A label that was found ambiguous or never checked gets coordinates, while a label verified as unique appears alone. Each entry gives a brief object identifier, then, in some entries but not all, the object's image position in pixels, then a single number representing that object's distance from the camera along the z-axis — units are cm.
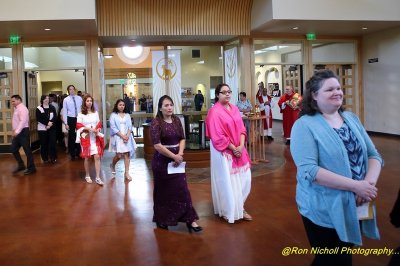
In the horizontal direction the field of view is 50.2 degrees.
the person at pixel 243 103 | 1136
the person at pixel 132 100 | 1354
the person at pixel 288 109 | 1143
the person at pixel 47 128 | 960
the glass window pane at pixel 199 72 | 1363
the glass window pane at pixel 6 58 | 1172
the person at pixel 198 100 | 1392
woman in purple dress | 462
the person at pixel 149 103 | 1348
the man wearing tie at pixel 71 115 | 1038
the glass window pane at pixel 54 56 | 1181
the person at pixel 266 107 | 1312
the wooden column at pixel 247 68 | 1258
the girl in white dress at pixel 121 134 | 745
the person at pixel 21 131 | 833
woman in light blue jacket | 223
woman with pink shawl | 481
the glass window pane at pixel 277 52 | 1295
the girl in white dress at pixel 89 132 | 726
